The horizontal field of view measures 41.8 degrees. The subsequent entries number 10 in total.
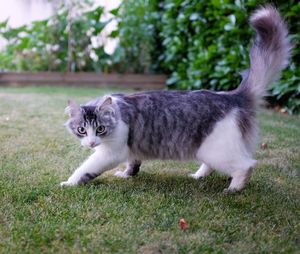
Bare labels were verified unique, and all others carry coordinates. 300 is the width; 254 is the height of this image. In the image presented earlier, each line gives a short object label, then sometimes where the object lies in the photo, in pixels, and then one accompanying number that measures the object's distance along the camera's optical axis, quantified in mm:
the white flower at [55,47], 8492
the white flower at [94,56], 8547
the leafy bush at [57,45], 8359
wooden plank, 8195
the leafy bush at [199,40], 5328
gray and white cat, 2541
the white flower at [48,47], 8453
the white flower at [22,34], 8492
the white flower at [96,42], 8570
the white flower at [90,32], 8438
